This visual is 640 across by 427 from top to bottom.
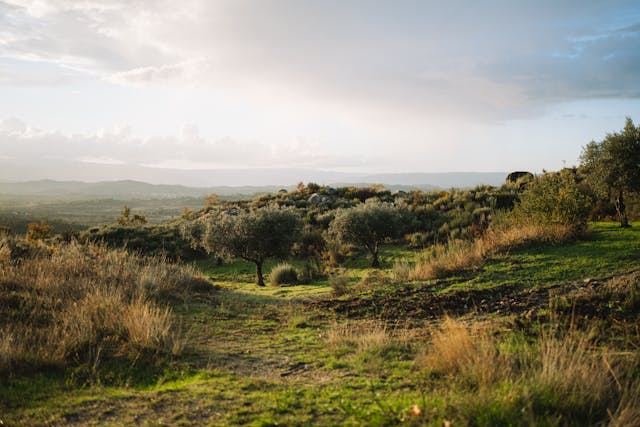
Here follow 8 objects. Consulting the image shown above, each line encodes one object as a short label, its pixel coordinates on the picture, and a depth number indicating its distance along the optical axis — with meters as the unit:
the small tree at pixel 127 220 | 46.44
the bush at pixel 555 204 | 15.72
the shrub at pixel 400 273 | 14.17
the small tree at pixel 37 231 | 35.03
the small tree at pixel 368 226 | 20.22
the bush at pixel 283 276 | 19.02
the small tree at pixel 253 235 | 19.95
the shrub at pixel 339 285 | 13.84
